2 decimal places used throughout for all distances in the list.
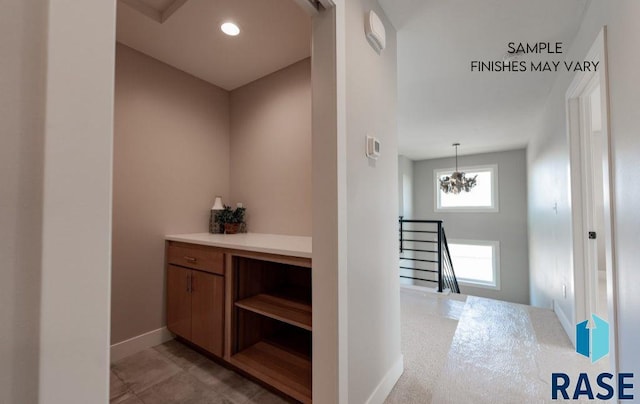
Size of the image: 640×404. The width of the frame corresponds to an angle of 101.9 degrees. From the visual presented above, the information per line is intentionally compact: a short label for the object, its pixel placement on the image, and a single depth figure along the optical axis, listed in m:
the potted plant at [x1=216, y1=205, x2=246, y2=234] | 2.38
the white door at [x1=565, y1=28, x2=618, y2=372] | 1.97
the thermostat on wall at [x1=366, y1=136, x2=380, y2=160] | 1.42
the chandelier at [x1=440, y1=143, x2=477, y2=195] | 5.24
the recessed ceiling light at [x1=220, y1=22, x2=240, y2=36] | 1.80
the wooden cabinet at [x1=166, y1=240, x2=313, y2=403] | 1.55
